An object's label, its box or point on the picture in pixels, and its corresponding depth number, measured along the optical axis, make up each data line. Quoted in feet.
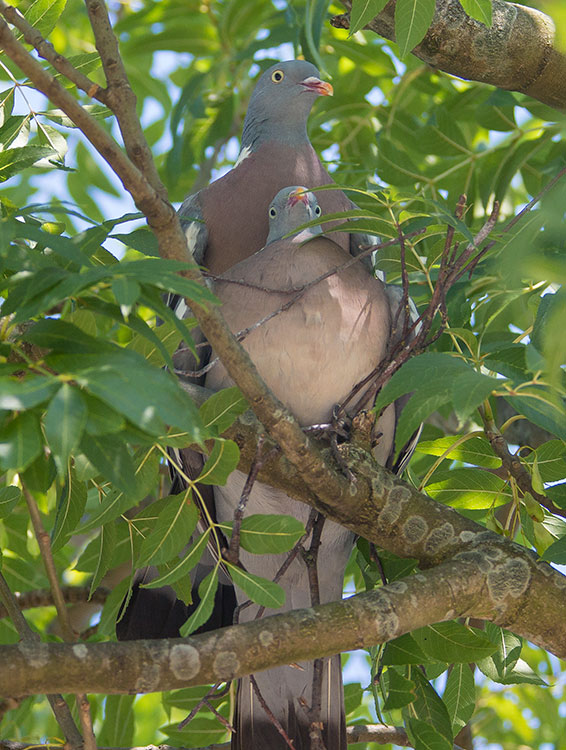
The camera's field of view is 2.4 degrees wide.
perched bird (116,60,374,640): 27.45
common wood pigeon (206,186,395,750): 27.33
